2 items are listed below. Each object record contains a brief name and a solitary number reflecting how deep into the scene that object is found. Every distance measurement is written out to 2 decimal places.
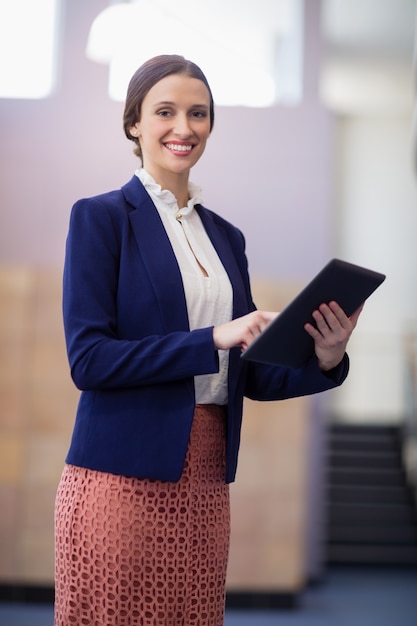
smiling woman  3.73
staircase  13.55
